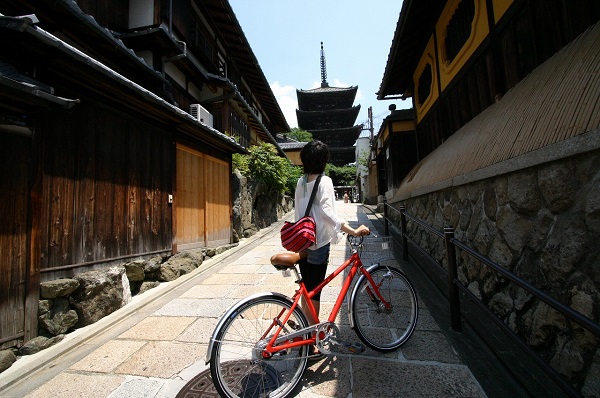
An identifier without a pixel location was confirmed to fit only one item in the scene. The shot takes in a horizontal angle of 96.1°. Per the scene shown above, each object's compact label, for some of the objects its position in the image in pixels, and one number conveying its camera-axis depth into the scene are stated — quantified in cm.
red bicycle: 217
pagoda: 4078
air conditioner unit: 940
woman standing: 259
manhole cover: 226
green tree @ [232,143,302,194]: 1237
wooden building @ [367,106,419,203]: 1049
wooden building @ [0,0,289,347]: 328
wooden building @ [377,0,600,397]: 199
